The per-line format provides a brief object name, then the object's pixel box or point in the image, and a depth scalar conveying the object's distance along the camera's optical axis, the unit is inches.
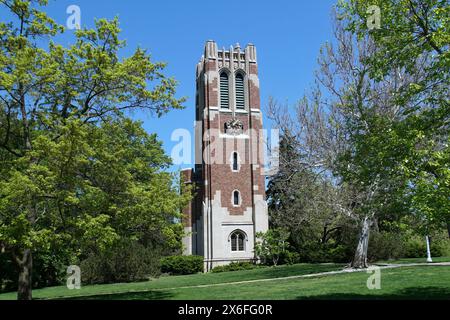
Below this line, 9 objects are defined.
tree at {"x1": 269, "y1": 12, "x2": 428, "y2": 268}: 410.6
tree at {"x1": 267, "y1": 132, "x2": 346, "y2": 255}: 983.6
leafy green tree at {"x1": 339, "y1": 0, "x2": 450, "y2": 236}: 356.5
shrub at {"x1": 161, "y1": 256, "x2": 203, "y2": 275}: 1385.3
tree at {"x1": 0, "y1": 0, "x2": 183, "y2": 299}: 463.5
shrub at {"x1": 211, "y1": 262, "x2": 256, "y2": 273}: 1379.2
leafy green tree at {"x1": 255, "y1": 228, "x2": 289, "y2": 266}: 1353.3
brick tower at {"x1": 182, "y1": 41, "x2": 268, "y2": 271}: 1537.9
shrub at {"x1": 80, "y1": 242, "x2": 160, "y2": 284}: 1042.1
